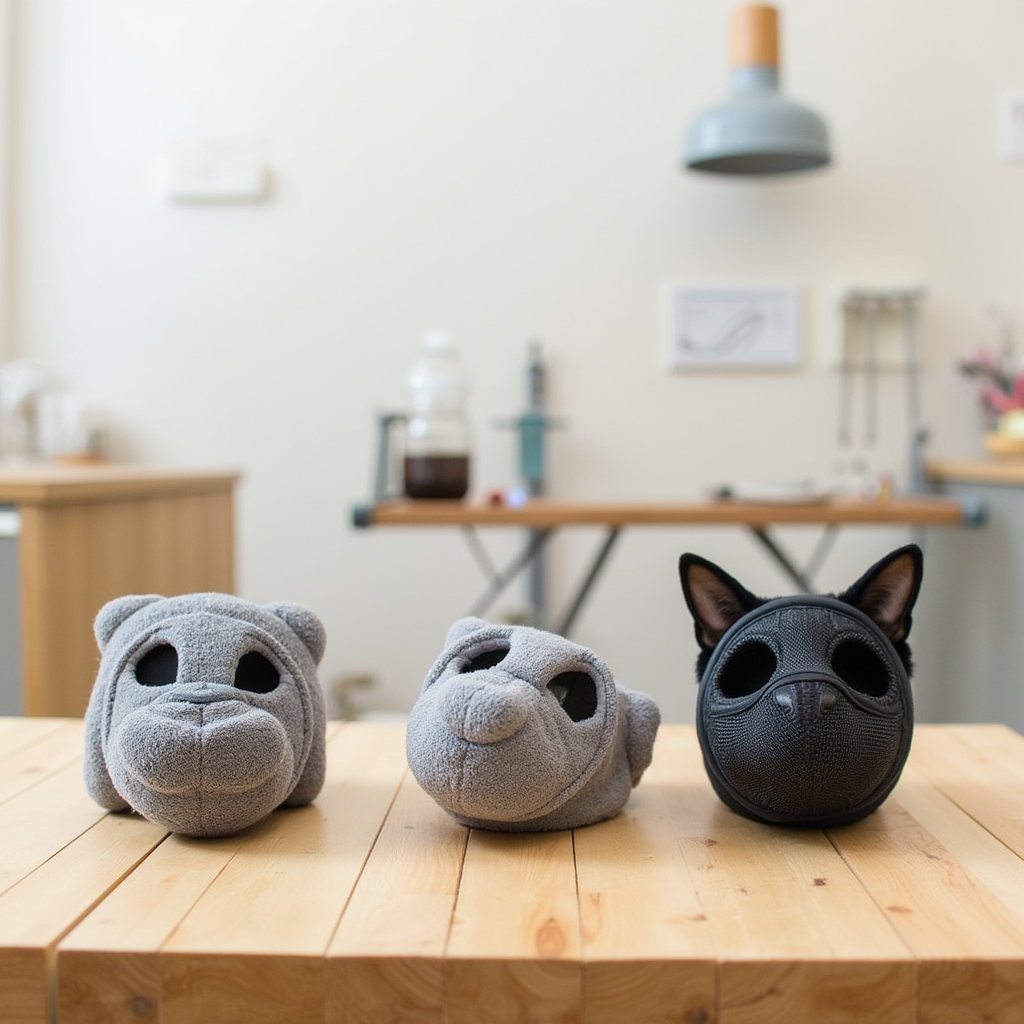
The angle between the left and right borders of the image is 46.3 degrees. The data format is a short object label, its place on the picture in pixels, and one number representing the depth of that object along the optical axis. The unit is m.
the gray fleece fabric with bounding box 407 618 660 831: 0.76
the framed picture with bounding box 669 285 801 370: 2.96
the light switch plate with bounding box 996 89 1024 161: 2.95
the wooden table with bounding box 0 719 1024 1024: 0.62
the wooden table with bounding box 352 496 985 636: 2.25
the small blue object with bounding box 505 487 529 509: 2.45
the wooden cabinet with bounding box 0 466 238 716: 1.90
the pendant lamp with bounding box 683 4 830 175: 2.55
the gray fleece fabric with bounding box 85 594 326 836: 0.76
